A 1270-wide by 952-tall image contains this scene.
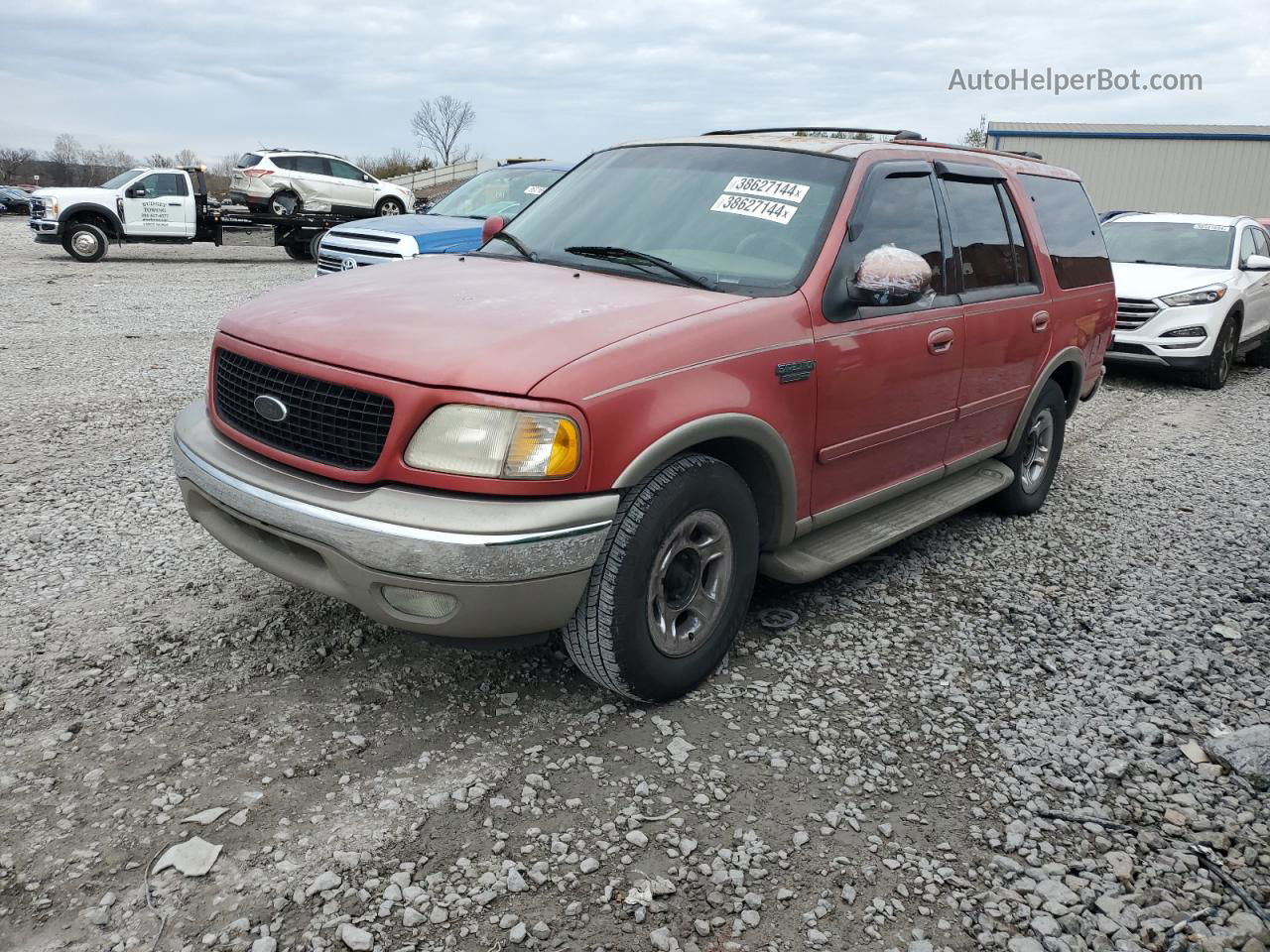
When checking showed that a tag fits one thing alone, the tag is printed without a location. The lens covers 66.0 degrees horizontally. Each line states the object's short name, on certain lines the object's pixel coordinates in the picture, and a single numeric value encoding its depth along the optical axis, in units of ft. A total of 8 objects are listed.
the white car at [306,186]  69.67
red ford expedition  8.77
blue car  32.76
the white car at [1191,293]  32.01
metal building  94.68
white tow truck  58.18
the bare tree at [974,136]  164.88
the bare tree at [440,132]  214.69
